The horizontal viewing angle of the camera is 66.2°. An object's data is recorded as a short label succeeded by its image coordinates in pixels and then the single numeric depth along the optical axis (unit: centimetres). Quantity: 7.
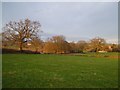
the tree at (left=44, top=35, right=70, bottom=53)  3949
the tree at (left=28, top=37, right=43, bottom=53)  3091
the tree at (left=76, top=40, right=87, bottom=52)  4853
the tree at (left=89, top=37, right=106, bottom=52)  4944
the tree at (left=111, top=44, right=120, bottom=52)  4629
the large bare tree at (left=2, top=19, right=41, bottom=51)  3048
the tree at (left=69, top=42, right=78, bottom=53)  4304
